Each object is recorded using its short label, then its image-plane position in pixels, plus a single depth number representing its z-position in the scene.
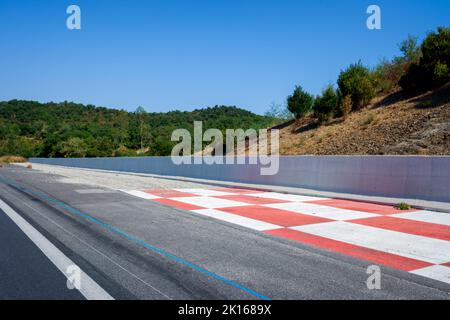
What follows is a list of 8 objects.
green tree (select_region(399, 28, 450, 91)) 26.56
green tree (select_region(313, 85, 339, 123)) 32.12
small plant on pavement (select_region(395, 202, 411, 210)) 11.95
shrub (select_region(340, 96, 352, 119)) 30.75
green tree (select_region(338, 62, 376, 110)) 30.75
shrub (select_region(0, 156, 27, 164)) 81.73
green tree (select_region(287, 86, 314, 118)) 37.12
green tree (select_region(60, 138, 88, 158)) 78.75
